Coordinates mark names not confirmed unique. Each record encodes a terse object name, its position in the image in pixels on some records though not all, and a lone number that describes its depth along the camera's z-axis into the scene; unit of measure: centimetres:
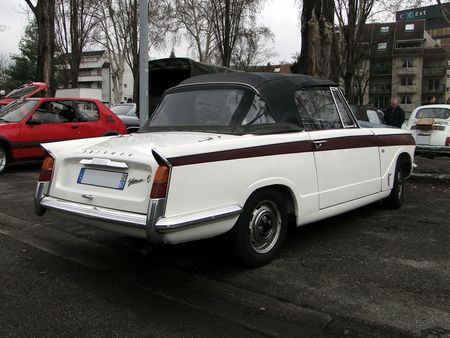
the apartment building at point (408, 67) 7188
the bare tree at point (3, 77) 6050
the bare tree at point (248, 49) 3150
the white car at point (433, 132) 1241
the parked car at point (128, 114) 1481
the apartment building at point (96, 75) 8884
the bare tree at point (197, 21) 3664
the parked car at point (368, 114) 1361
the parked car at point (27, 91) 1460
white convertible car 359
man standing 1363
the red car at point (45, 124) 967
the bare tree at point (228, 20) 2811
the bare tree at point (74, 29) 3059
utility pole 841
